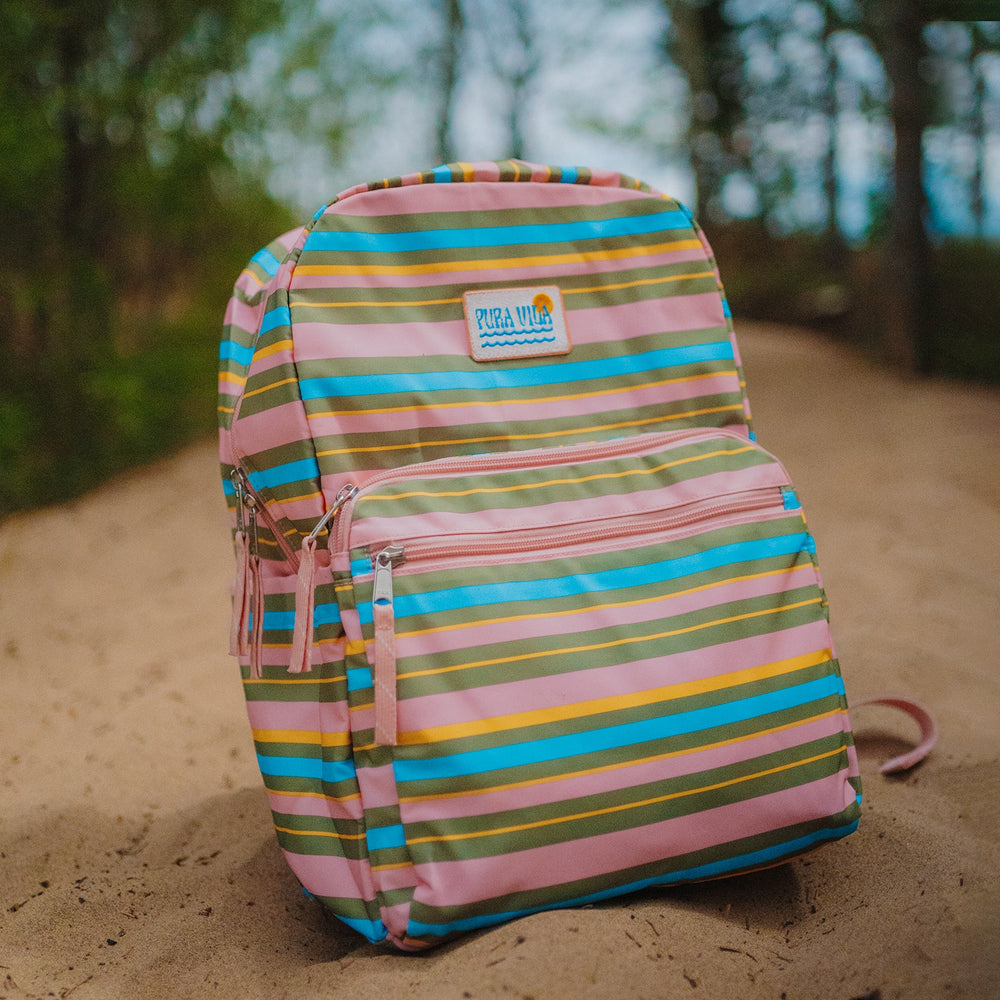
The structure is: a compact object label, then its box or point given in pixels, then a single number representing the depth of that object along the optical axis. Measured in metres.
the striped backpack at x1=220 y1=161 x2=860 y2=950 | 0.96
